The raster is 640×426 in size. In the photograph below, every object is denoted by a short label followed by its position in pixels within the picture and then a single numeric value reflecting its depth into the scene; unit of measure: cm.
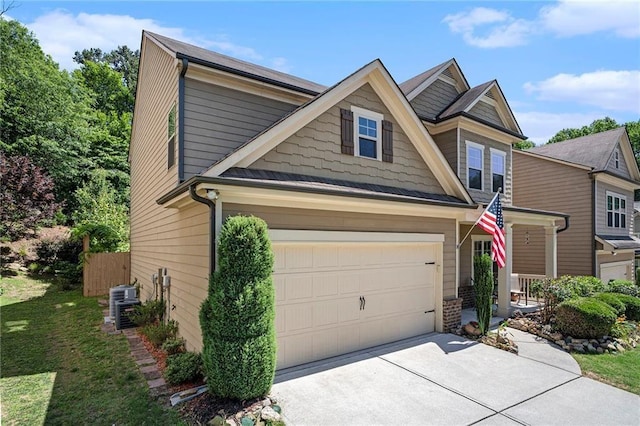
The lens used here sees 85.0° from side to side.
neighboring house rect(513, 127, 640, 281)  1569
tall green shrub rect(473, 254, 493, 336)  823
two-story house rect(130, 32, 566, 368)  608
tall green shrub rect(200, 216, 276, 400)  462
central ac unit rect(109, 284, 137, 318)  1012
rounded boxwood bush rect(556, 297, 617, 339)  801
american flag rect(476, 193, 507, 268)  792
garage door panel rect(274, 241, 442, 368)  620
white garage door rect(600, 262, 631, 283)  1642
